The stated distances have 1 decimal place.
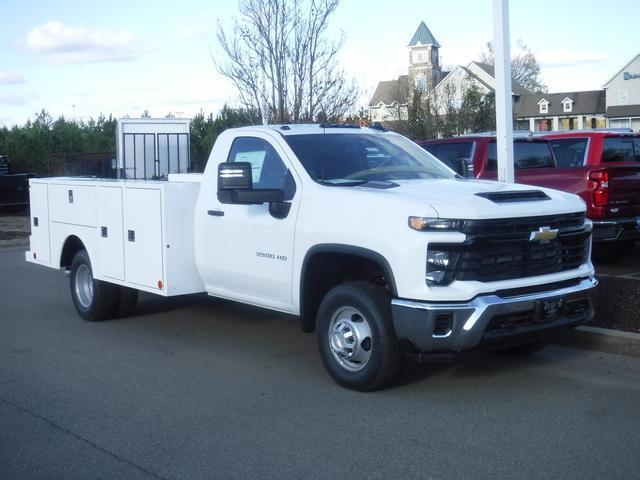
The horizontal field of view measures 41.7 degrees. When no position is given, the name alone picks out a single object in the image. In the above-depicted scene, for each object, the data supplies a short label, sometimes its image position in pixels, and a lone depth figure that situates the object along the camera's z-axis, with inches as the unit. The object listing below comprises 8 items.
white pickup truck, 227.9
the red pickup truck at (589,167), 440.8
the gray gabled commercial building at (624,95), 2791.1
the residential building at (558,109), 3097.9
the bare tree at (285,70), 605.0
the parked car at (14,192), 971.9
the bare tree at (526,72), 3196.4
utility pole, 348.8
